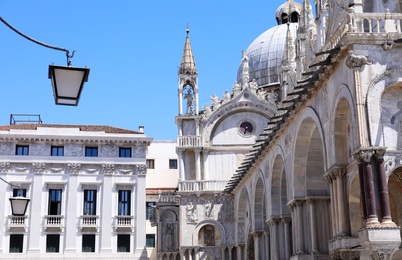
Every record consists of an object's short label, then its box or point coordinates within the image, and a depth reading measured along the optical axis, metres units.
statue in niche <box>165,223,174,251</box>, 44.47
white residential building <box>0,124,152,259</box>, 43.91
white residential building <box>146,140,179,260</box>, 55.28
